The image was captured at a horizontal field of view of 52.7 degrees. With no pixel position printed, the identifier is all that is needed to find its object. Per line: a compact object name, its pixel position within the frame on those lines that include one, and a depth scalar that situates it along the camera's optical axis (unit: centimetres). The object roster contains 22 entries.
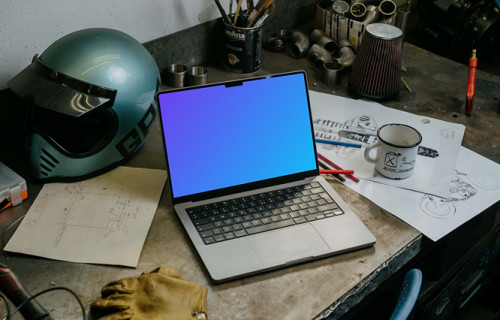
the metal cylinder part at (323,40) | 155
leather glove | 76
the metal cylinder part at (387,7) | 152
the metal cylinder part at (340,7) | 156
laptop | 90
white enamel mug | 106
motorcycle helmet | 95
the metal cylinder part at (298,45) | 155
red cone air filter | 129
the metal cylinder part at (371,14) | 153
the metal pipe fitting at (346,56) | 148
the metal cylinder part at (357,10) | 154
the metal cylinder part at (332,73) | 141
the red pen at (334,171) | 108
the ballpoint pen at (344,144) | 119
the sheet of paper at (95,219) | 88
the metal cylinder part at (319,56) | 149
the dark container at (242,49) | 136
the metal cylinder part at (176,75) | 135
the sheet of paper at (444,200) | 98
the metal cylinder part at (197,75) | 134
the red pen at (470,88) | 131
